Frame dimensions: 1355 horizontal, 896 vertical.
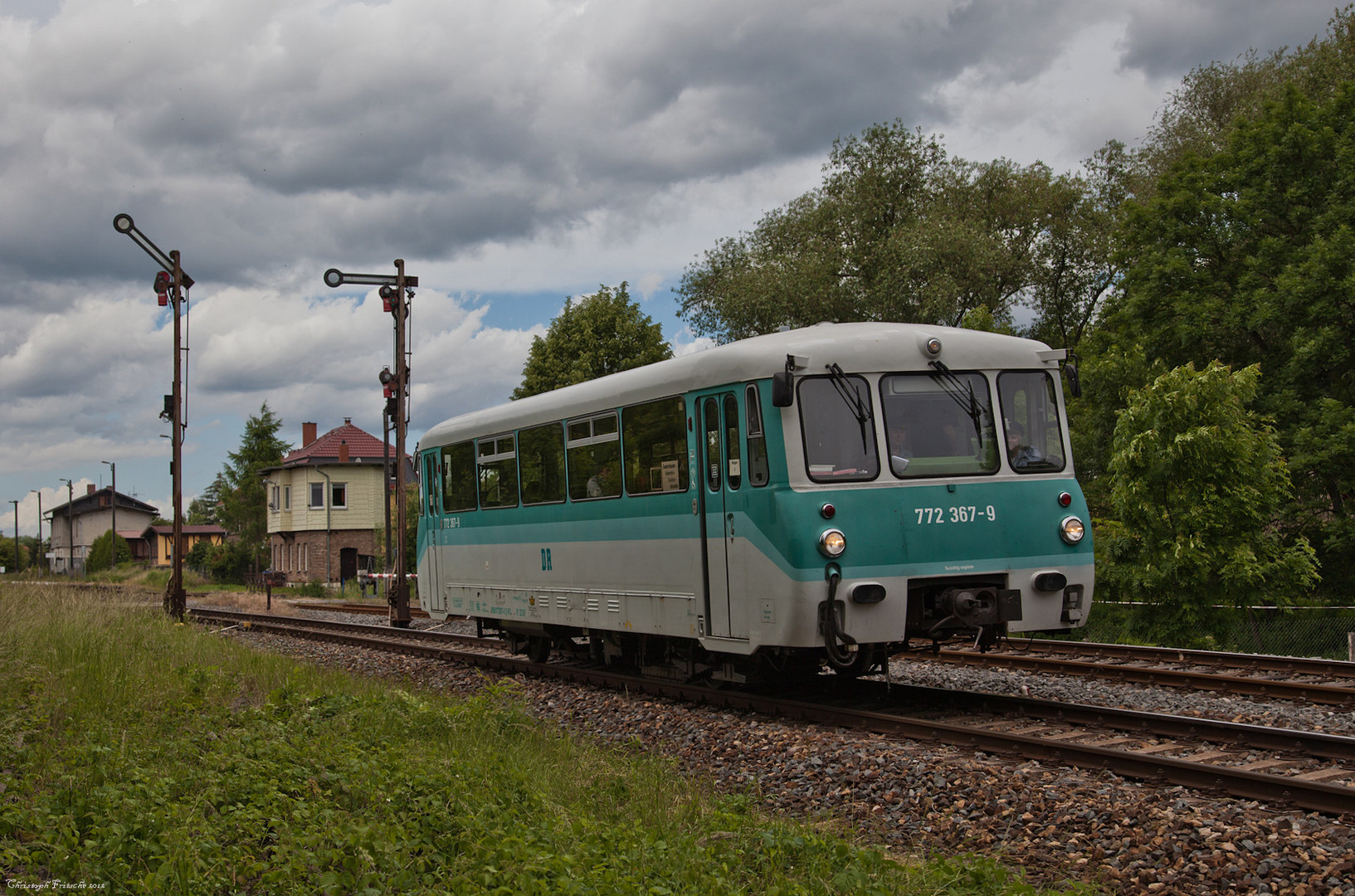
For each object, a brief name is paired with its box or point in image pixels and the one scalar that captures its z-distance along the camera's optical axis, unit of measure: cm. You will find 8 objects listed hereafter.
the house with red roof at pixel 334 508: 5369
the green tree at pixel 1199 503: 1599
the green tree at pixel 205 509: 12038
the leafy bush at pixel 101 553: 8369
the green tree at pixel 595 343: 4203
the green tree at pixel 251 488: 6994
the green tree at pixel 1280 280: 2197
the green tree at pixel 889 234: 3616
